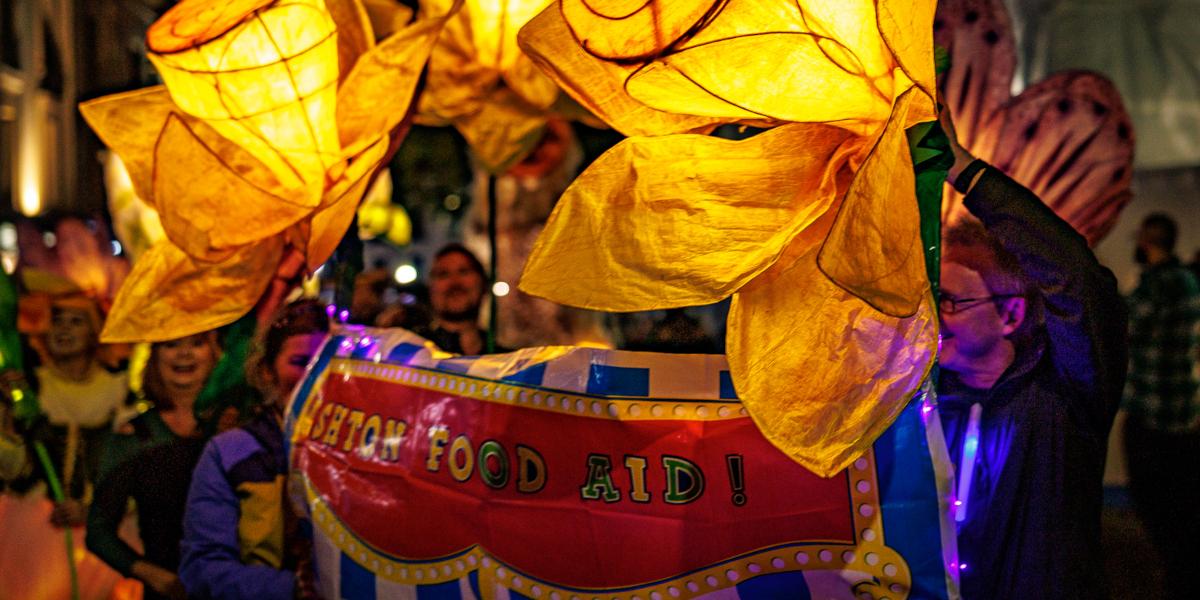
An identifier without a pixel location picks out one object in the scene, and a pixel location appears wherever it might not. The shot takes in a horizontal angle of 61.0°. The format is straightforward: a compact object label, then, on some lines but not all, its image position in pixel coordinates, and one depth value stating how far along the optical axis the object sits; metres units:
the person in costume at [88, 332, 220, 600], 3.00
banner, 1.51
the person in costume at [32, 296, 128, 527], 3.81
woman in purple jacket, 2.46
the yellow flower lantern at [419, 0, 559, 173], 2.42
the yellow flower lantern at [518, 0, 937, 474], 1.42
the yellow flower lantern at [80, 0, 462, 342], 2.02
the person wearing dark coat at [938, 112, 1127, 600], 1.62
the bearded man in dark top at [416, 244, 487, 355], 3.61
